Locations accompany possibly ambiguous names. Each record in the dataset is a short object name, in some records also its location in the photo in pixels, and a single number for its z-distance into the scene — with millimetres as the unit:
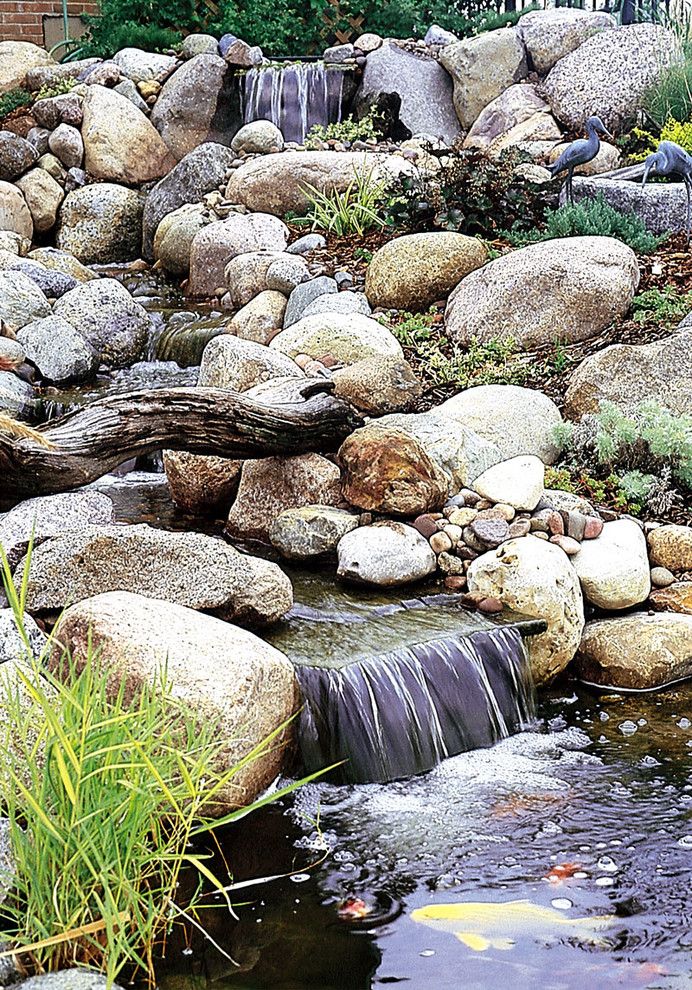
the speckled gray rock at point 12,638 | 4027
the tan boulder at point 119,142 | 11898
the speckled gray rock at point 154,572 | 4480
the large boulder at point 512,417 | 6277
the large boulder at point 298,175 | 10141
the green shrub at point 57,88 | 12520
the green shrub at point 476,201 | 8469
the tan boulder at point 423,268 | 7965
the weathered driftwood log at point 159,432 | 5180
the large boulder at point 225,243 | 9710
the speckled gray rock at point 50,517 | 4961
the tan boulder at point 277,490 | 5855
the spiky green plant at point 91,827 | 2816
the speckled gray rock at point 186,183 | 11055
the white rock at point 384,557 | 5246
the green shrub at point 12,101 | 12438
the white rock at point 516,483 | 5594
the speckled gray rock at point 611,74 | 11016
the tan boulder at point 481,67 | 12250
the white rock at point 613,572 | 5336
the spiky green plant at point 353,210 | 9461
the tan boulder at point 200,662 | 3689
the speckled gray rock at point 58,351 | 8188
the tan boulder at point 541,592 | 5094
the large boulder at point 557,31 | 12031
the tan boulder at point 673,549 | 5539
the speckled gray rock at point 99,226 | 11453
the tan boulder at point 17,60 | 13000
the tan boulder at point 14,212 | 11234
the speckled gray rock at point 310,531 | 5469
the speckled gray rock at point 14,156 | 11555
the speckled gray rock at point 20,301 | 8586
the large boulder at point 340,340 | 7066
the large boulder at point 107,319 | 8578
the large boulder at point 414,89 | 12344
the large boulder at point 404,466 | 5512
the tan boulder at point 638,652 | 5074
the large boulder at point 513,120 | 11156
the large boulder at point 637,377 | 6355
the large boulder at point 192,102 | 12430
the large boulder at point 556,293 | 7227
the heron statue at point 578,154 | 8031
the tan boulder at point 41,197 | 11531
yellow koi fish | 3314
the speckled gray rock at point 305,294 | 8328
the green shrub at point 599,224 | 7883
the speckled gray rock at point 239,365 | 6484
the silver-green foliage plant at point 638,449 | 5828
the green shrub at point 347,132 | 11638
